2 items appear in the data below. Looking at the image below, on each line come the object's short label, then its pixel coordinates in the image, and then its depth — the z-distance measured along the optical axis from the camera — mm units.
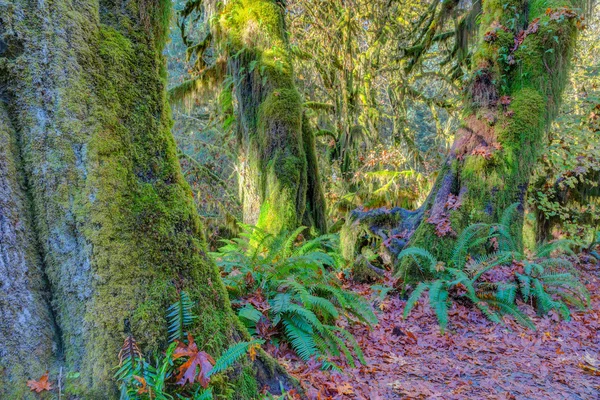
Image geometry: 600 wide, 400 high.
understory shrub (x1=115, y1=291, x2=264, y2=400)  1821
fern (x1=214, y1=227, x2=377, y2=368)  3297
